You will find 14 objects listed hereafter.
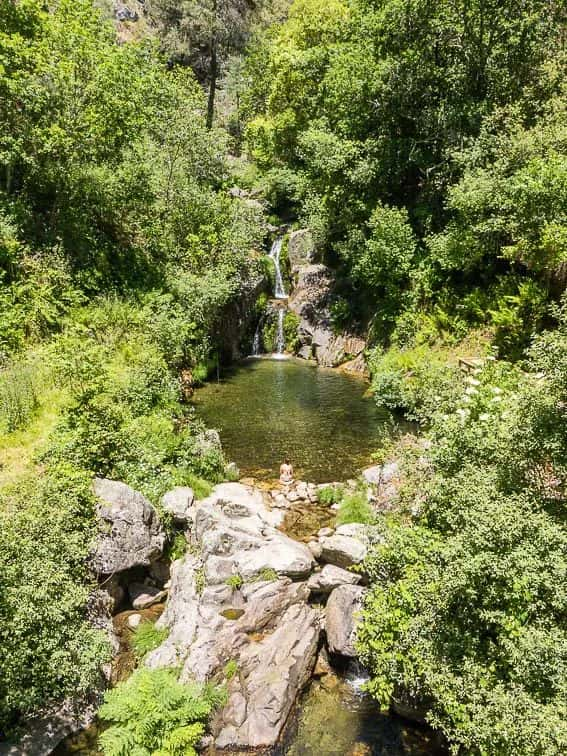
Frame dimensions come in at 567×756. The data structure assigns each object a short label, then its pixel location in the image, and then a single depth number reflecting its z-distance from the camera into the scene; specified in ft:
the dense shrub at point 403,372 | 55.52
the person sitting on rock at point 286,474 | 42.59
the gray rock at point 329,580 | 29.09
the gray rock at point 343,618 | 25.49
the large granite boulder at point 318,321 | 85.87
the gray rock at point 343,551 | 30.76
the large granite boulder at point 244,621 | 22.43
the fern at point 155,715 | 19.34
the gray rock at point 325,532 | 35.73
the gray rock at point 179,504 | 33.96
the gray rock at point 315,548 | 32.90
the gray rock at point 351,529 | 33.17
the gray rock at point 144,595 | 29.71
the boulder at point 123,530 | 28.25
